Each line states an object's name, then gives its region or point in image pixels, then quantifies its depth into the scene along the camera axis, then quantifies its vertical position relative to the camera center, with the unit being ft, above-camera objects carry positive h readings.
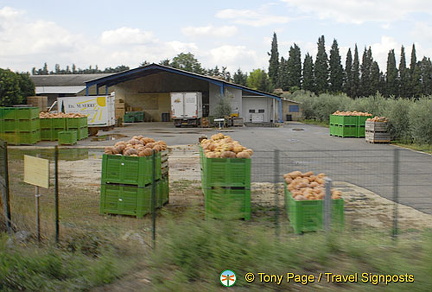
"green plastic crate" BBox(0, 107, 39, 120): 89.30 +0.16
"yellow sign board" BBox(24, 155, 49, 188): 27.37 -3.29
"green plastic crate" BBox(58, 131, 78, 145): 92.22 -4.37
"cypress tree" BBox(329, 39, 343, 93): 285.84 +26.61
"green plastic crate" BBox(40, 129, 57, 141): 98.94 -4.14
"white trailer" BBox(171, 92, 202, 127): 151.46 +2.38
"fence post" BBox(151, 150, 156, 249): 25.75 -5.64
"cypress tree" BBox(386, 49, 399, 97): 269.03 +21.91
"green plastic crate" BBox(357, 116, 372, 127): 112.01 -1.11
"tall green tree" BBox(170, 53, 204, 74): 312.29 +33.55
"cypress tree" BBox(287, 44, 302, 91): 305.12 +29.51
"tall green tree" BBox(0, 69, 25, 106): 166.61 +8.51
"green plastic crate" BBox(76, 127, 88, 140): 102.29 -3.95
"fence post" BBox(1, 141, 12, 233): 29.37 -4.69
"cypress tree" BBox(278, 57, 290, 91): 311.47 +26.01
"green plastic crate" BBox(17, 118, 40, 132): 90.94 -2.16
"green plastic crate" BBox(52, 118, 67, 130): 98.84 -1.80
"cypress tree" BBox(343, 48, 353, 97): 289.41 +24.32
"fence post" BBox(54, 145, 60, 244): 27.53 -5.54
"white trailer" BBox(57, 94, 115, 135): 116.16 +1.47
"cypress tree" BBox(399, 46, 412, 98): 261.85 +18.09
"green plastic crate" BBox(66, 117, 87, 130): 99.94 -1.82
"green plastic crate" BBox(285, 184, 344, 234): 28.12 -5.74
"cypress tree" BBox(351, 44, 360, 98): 285.43 +23.78
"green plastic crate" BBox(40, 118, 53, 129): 98.94 -2.02
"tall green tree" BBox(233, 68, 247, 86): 303.38 +23.00
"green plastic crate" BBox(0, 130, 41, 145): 89.97 -4.34
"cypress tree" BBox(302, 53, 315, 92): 290.35 +24.08
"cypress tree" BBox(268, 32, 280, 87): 333.01 +36.13
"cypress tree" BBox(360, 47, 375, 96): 280.10 +24.88
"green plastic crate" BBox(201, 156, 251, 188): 34.01 -3.89
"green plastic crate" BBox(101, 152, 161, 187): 35.19 -3.98
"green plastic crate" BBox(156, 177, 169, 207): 37.73 -6.10
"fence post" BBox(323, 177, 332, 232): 26.00 -4.63
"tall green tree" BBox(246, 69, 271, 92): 295.28 +21.59
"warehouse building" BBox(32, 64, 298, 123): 166.20 +7.90
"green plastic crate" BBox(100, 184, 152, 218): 35.27 -6.19
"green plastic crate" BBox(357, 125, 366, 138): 112.37 -3.41
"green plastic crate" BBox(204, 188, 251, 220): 28.44 -5.51
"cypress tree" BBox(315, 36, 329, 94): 285.43 +27.14
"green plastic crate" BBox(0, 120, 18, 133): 90.17 -2.07
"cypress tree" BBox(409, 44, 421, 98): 257.55 +18.48
